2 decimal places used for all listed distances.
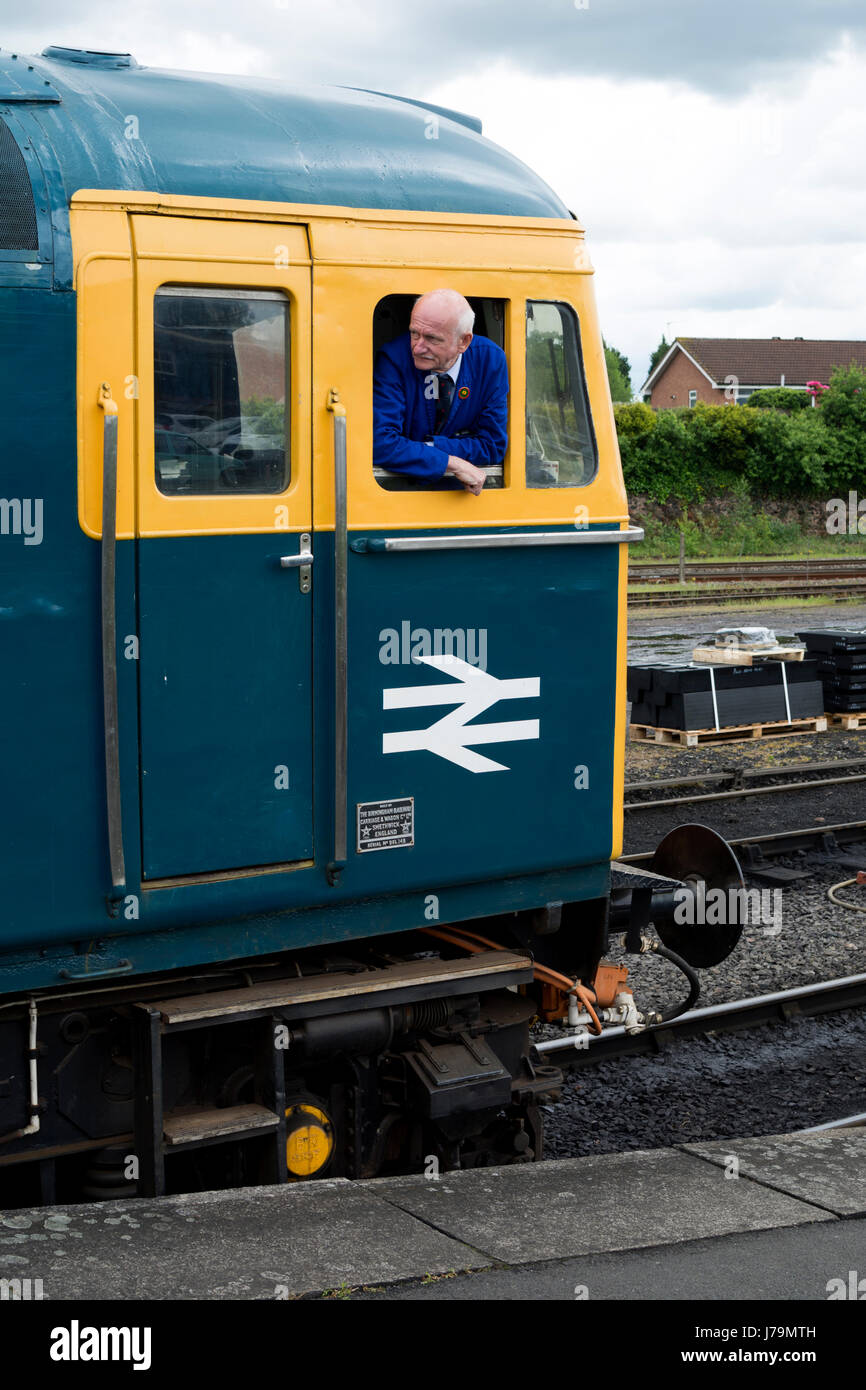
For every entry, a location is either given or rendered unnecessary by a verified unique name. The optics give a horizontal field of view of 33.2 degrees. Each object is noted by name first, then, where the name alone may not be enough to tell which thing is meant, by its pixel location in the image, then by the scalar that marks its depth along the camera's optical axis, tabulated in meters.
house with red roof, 72.94
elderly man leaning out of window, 4.98
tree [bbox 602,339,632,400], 81.25
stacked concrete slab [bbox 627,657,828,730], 15.77
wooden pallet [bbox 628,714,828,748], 15.80
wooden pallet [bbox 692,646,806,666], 17.09
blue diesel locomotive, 4.42
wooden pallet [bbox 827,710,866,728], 17.19
